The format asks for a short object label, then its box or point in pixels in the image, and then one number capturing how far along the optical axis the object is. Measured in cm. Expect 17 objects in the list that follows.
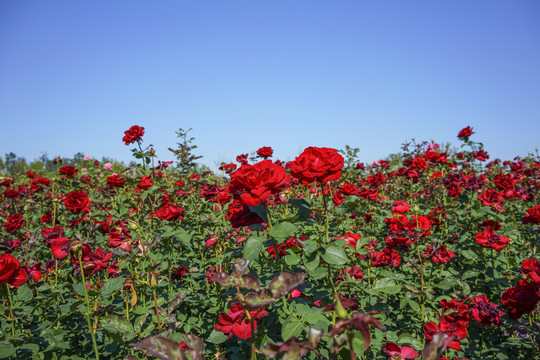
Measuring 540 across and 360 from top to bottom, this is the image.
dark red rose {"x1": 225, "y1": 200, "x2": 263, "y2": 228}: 137
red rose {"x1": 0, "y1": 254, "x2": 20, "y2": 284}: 124
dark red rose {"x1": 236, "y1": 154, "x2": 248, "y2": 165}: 389
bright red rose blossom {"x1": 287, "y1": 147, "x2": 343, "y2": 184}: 132
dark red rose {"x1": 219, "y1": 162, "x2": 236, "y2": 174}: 342
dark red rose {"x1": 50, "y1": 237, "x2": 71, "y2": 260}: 130
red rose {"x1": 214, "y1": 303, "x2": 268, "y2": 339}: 108
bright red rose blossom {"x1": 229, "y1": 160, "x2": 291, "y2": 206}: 119
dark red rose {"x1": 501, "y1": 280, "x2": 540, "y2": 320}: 138
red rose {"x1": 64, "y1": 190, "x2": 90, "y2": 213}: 258
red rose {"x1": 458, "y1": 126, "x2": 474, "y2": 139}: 368
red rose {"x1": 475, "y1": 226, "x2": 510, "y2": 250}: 240
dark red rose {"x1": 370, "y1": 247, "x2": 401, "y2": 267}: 213
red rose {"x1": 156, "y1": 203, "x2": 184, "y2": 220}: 239
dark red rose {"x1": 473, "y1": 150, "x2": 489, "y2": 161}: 376
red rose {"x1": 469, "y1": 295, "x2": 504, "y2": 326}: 173
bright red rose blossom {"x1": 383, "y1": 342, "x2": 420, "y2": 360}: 111
